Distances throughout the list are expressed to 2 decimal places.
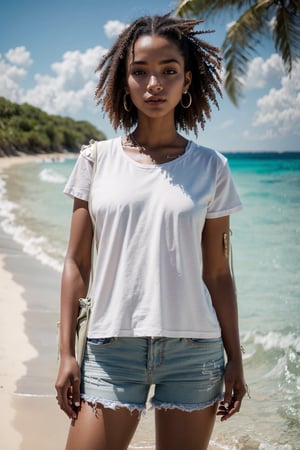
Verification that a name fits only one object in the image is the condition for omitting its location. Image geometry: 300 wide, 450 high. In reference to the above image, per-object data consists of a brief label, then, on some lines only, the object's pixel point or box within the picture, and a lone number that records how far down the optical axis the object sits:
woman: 1.87
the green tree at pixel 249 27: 20.84
